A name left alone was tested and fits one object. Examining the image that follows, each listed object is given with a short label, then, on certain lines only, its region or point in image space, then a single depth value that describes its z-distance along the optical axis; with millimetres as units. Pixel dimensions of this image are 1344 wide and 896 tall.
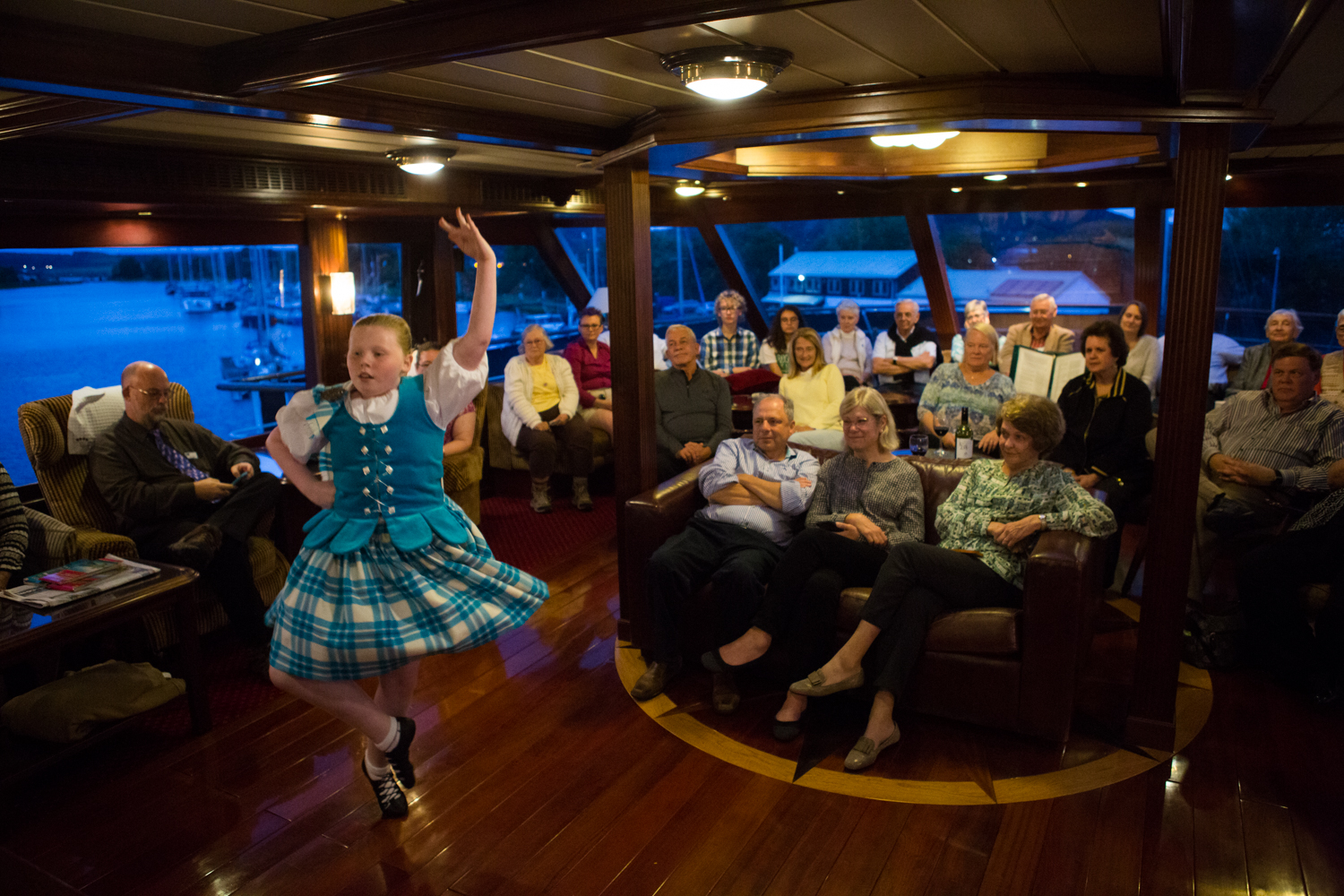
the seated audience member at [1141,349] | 6000
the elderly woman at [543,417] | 6254
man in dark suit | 3873
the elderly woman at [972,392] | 4832
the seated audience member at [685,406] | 5320
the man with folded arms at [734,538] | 3416
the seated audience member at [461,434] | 5031
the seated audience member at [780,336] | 7246
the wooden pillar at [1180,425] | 2799
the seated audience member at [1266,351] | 5648
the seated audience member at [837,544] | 3303
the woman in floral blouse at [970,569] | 3137
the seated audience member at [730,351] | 6930
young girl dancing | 2461
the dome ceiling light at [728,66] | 2475
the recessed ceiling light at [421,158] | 4520
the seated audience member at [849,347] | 7145
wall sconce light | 6246
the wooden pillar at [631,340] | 3771
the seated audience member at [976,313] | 7059
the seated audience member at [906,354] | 7070
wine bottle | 4301
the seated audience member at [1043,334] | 6297
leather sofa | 2996
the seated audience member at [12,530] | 3414
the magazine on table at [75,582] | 3105
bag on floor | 3080
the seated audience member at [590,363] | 6684
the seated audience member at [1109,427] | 4316
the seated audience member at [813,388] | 5340
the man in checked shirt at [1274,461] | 3832
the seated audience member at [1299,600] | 3445
